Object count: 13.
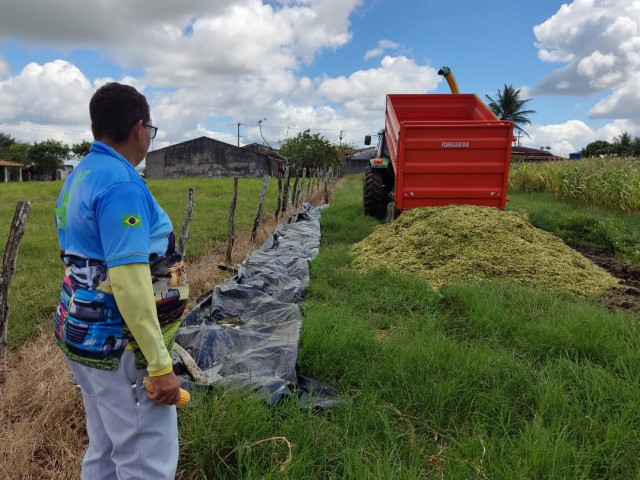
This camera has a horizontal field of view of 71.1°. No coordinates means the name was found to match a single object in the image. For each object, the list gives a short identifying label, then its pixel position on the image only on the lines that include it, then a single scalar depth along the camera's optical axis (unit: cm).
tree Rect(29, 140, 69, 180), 4378
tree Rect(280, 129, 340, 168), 4600
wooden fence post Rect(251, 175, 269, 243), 712
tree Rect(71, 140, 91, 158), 4888
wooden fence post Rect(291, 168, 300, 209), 1199
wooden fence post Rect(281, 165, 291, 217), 1008
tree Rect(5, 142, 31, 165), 4431
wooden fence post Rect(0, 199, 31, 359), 277
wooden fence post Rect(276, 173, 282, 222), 984
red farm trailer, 659
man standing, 128
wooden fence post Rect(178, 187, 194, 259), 462
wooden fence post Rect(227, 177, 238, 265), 591
